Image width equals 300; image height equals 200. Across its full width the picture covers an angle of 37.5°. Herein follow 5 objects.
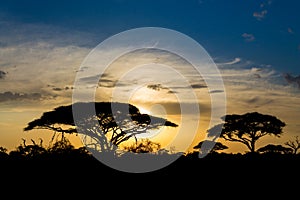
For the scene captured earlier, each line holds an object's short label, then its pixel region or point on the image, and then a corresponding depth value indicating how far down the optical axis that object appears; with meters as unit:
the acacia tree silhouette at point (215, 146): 48.86
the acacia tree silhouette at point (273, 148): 46.53
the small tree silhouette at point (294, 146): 47.62
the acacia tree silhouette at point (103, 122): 39.12
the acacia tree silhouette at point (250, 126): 43.94
